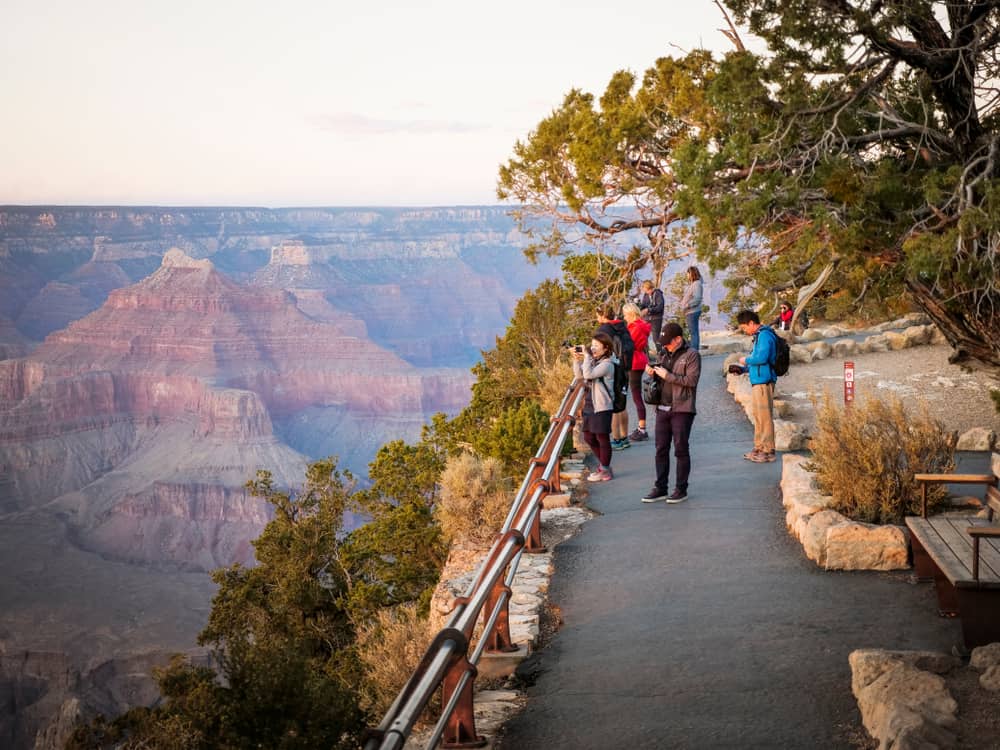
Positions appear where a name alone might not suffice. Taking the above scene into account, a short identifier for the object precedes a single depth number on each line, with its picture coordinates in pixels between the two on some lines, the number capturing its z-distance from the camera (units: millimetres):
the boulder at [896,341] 23734
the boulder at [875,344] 23828
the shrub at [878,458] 9039
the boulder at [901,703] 4625
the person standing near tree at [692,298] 18109
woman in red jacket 13008
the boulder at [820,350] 23141
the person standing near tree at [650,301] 17719
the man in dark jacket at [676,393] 10211
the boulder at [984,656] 5562
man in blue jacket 11414
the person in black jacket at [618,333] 12486
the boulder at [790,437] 13727
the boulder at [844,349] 23647
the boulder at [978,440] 12844
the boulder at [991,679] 5270
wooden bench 6008
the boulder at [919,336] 23828
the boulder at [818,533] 8578
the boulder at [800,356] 22922
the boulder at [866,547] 8297
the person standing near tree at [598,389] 11438
